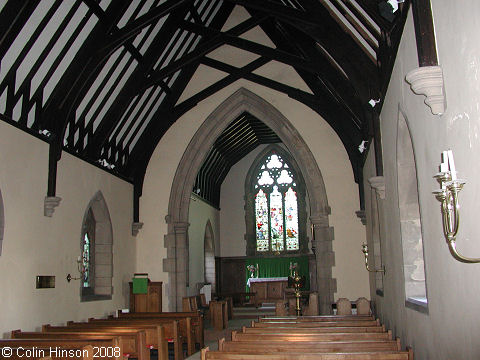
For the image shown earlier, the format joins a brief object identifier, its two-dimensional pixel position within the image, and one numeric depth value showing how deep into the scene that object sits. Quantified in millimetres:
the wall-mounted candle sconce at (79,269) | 8436
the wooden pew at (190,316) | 8695
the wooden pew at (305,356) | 3645
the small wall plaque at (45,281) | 7480
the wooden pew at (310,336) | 4766
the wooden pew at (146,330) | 6359
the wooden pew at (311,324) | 5984
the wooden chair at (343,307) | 8336
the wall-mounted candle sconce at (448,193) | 2178
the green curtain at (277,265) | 18281
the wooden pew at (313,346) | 4207
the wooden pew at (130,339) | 5520
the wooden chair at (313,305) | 8977
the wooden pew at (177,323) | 7590
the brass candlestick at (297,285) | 8633
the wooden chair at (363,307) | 8344
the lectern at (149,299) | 10750
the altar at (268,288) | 16625
